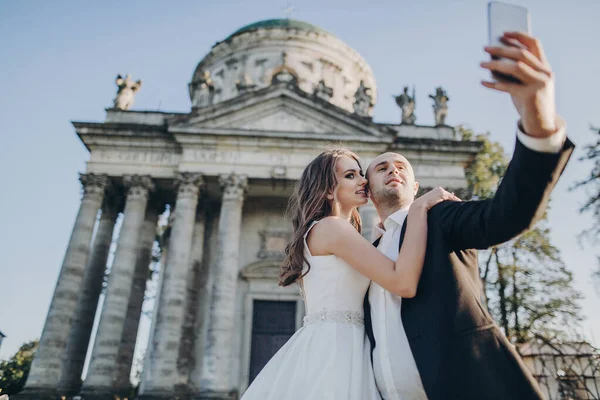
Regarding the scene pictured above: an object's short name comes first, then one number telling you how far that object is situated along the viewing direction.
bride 2.38
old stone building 15.72
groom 1.61
